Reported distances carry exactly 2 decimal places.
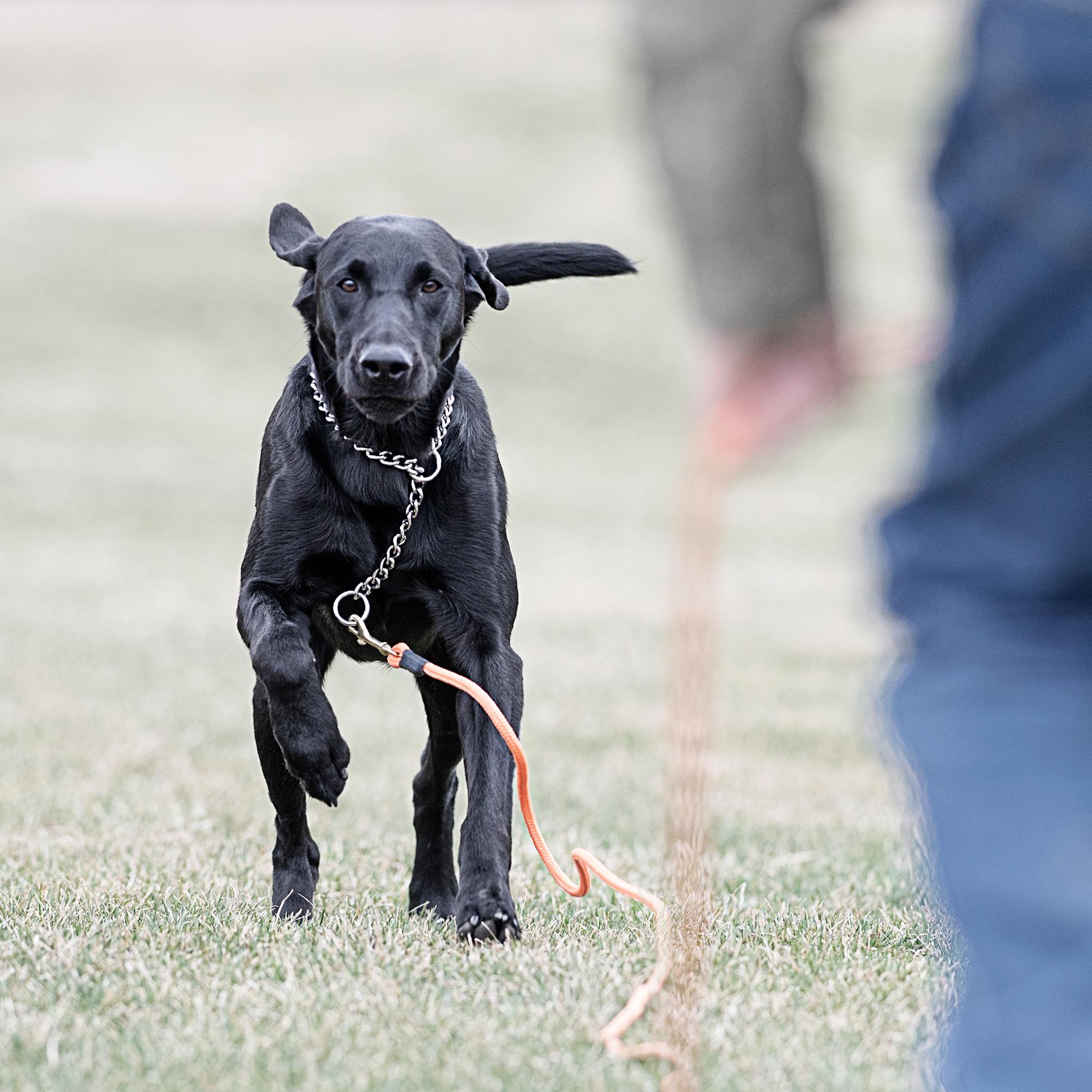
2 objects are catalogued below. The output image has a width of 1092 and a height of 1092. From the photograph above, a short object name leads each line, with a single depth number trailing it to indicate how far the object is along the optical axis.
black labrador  6.80
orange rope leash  6.48
